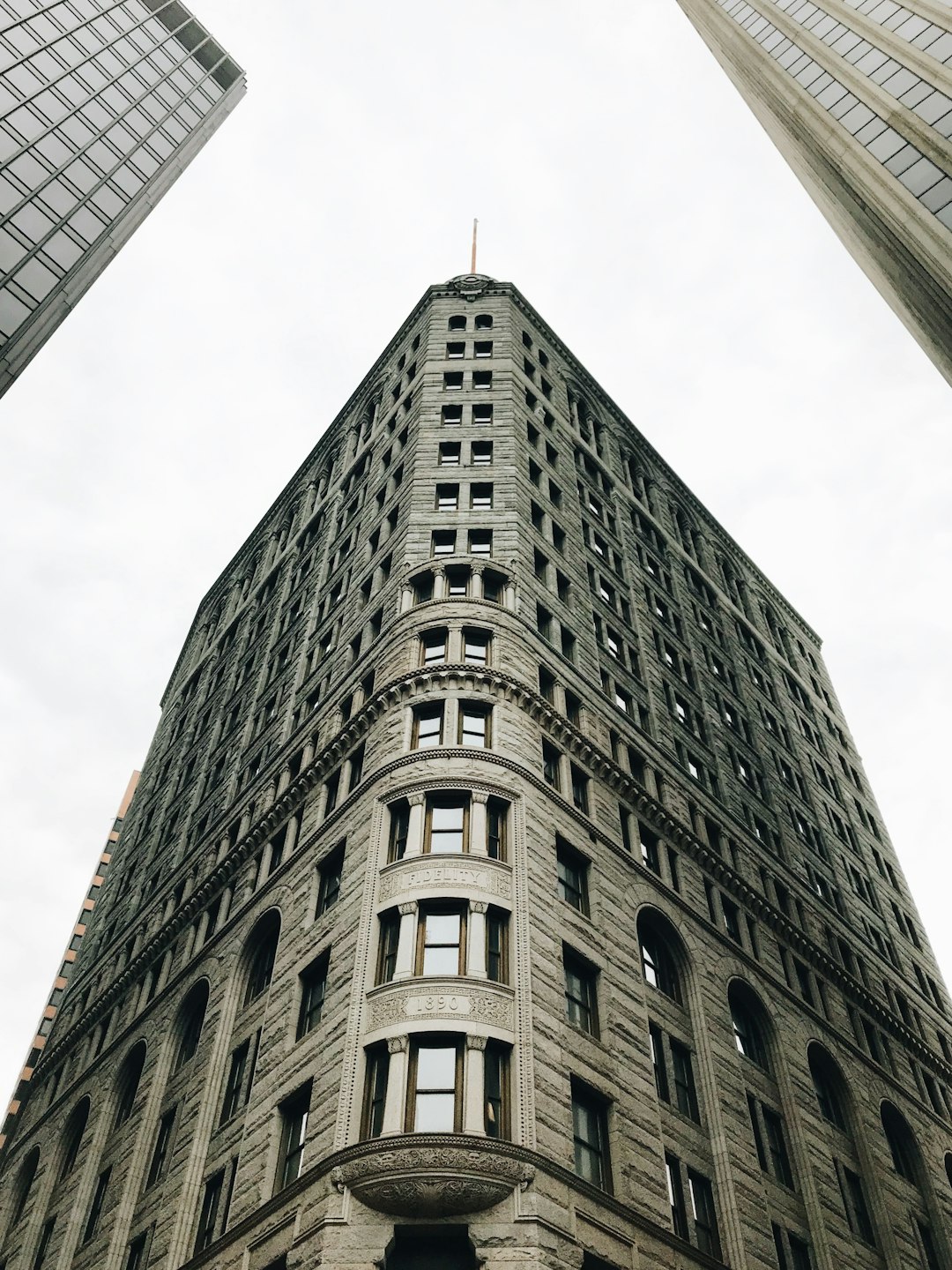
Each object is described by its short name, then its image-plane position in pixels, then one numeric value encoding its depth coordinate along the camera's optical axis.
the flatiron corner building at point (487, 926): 28.97
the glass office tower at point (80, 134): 51.97
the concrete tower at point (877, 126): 43.78
